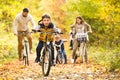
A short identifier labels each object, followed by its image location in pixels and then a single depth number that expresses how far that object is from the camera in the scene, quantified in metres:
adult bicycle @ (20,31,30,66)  15.98
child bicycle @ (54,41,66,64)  18.67
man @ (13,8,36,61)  15.95
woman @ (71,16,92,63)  17.24
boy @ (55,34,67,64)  18.54
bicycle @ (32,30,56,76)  11.55
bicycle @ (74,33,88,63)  17.45
